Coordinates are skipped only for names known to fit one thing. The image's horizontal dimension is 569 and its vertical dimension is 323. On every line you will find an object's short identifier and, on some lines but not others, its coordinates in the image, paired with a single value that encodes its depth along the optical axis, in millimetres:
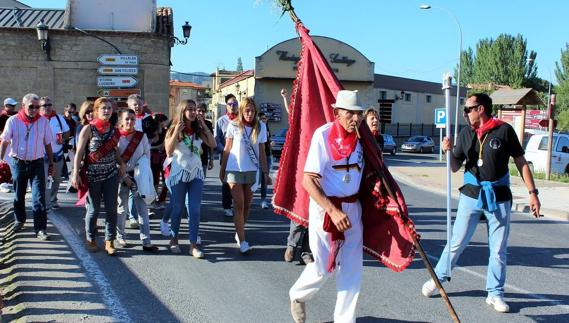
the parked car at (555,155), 20016
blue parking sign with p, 17172
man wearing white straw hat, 4137
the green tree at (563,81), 50625
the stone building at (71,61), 24594
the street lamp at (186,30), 22797
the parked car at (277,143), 25312
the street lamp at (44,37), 22455
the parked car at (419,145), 41000
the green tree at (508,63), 72500
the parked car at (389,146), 35062
